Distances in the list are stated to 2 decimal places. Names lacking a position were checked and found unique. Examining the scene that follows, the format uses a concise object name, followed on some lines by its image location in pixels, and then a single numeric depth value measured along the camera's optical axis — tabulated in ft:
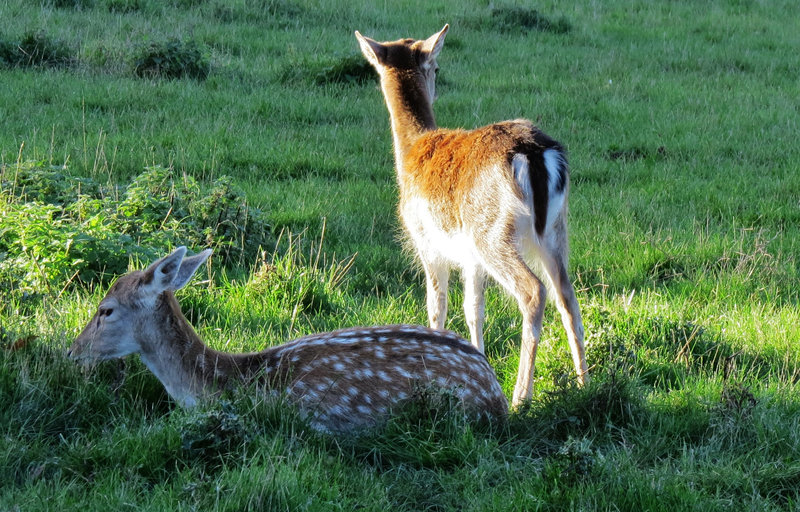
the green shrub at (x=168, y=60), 77.20
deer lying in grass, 31.19
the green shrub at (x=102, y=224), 40.47
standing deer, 37.45
